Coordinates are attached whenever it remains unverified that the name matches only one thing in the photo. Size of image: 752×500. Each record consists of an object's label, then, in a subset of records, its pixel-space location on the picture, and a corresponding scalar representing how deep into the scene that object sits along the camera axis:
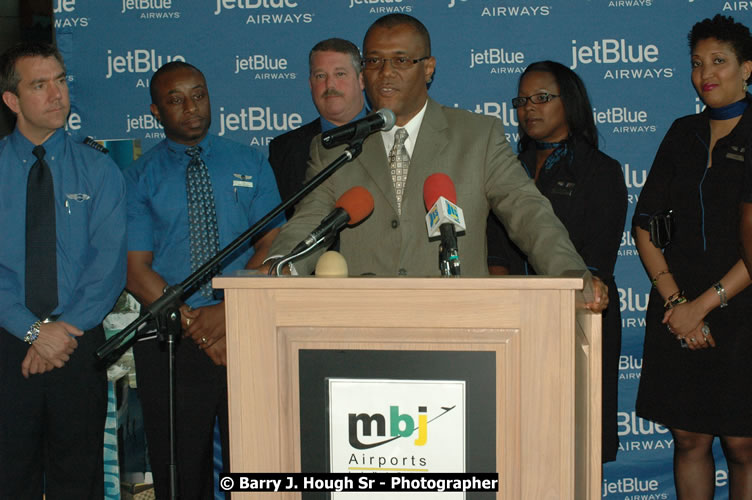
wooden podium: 1.63
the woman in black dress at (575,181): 3.53
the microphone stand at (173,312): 1.89
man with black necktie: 3.24
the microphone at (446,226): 1.77
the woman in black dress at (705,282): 3.35
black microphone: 2.08
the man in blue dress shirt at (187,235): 3.53
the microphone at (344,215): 1.85
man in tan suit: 2.48
